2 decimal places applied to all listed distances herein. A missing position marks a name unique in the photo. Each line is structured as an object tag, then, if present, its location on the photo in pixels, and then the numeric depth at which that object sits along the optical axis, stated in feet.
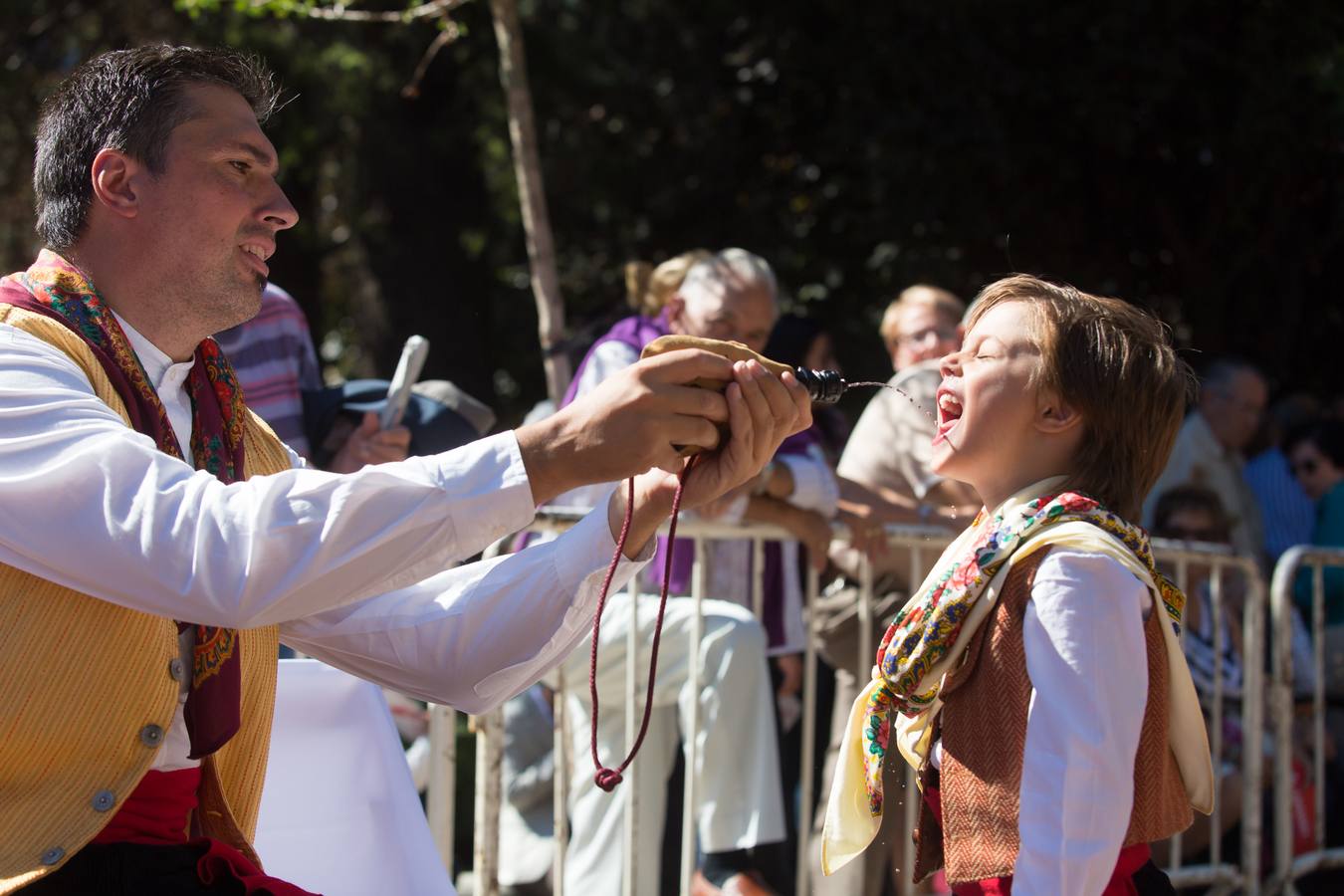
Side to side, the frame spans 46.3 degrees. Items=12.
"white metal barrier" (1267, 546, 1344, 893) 18.16
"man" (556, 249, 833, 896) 14.21
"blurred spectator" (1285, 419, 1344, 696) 21.79
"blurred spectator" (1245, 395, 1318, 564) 23.71
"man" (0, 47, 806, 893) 6.86
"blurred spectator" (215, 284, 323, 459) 14.98
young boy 8.02
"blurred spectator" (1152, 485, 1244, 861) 18.74
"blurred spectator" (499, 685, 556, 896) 18.38
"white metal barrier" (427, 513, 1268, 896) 13.32
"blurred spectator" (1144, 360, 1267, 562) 21.36
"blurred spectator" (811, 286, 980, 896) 16.60
